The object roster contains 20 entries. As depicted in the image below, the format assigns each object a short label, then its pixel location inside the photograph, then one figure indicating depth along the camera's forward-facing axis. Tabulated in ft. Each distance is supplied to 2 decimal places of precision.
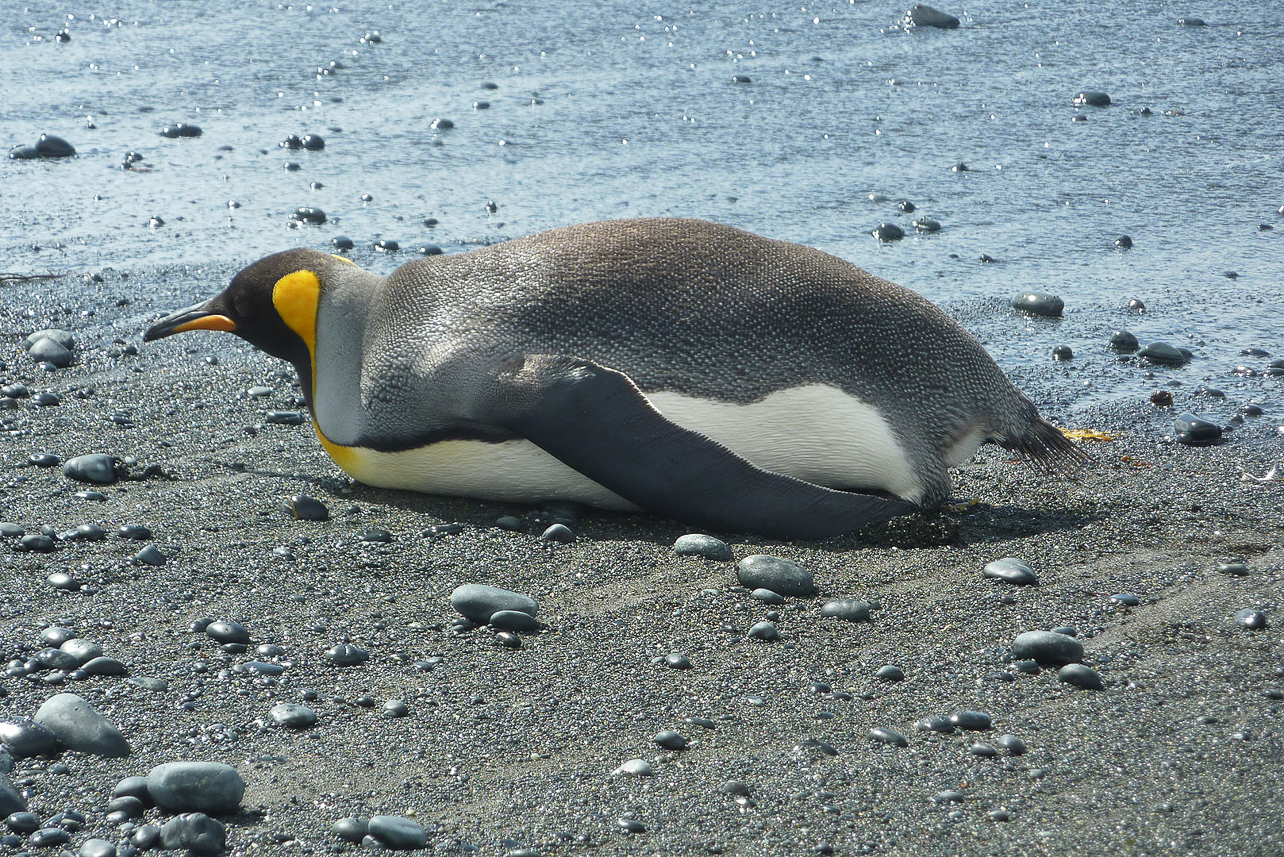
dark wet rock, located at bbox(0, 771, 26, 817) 16.51
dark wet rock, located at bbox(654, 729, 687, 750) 18.58
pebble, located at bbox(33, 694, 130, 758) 18.22
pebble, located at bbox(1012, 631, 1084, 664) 21.12
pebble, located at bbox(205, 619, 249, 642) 21.86
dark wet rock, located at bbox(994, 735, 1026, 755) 18.30
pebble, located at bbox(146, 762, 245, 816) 16.65
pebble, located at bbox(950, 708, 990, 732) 19.08
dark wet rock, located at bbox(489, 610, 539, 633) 22.58
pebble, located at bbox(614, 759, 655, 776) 17.88
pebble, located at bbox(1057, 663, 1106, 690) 20.36
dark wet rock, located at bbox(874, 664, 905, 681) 20.77
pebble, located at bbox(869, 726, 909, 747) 18.62
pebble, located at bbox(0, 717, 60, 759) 18.12
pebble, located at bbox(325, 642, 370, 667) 21.22
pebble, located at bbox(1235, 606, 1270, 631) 22.41
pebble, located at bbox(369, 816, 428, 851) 16.11
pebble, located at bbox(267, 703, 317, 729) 19.15
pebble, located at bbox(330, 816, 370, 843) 16.29
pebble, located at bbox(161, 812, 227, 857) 15.90
